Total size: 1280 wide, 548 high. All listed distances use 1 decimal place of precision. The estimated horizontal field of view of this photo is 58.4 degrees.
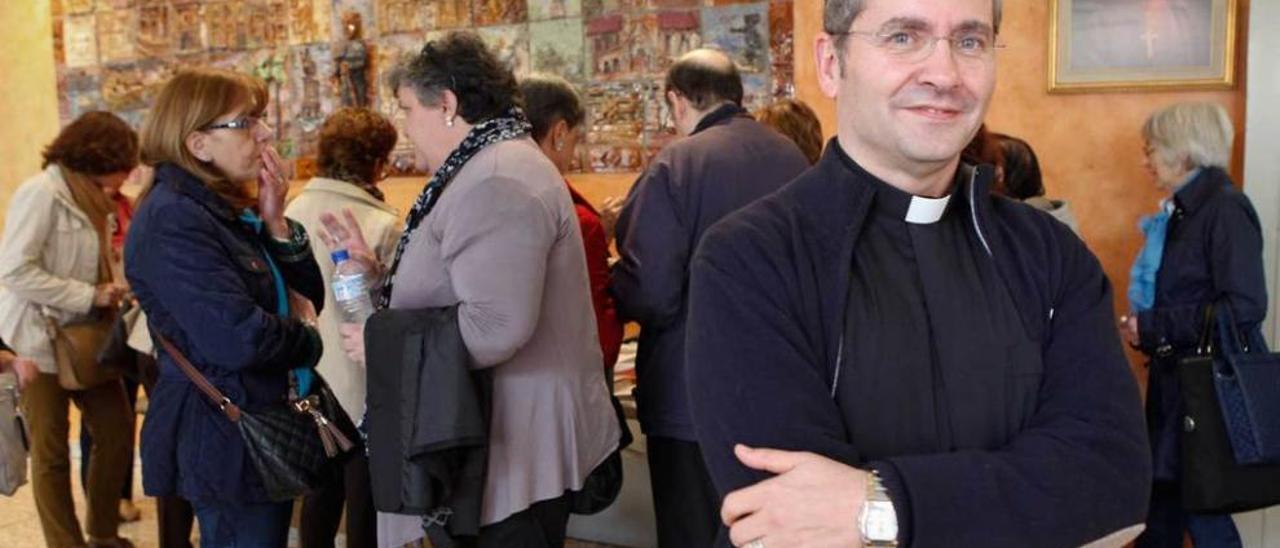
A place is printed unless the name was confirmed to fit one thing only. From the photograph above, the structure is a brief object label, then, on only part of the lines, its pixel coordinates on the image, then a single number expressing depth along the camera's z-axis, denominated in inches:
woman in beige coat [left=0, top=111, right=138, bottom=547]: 163.3
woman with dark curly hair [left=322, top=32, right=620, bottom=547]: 91.4
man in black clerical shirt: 49.2
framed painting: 161.6
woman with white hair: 126.4
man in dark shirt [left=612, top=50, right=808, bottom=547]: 116.8
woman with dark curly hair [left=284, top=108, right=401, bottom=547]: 143.2
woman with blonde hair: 102.0
